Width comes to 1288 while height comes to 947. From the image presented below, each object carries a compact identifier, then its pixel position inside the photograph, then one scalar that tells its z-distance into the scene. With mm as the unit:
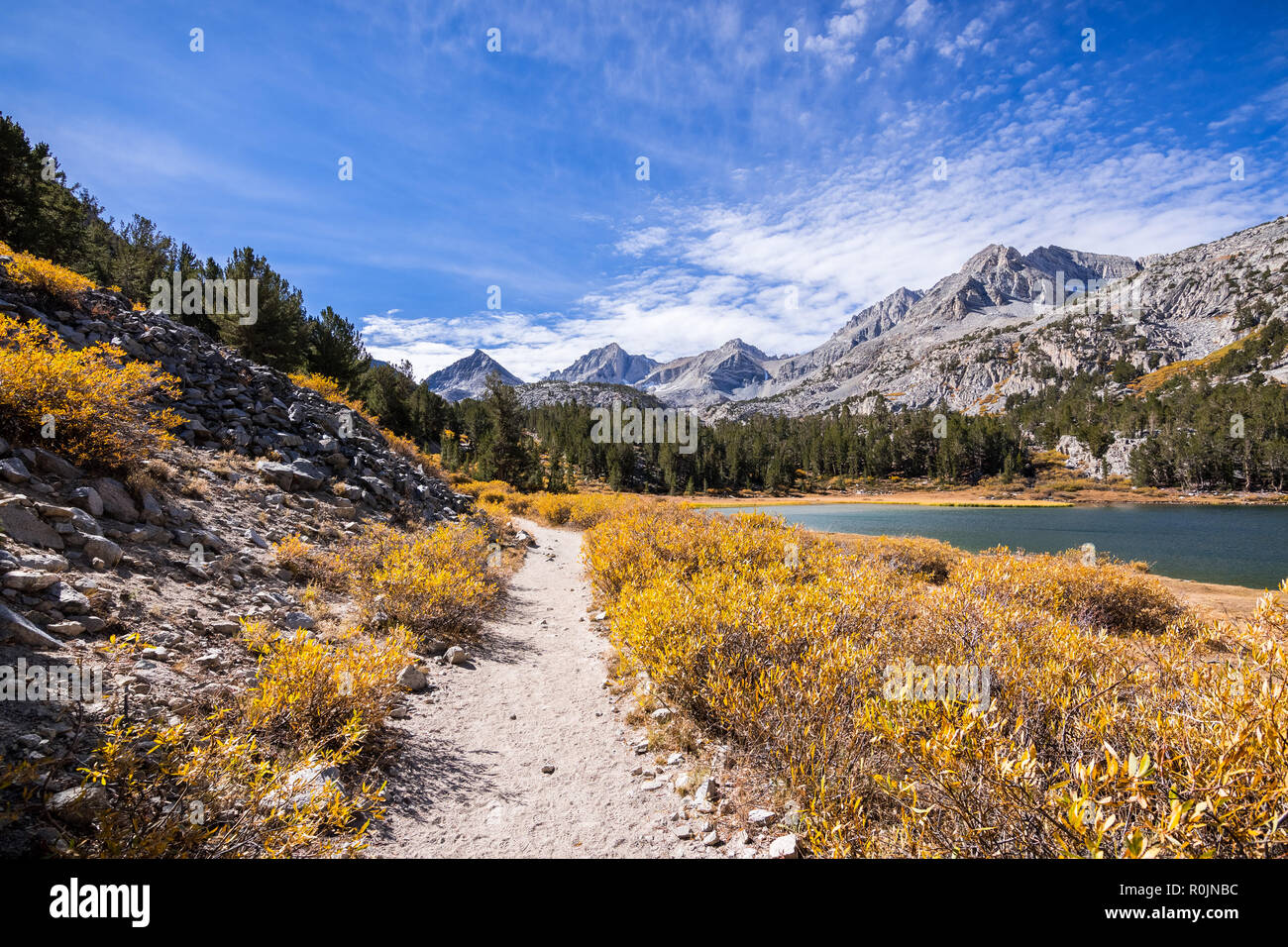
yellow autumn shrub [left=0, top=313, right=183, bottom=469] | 6746
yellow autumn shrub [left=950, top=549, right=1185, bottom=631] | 10016
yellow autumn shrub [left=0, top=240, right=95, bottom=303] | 11562
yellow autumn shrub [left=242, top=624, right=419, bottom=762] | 4478
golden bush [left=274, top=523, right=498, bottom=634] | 8508
